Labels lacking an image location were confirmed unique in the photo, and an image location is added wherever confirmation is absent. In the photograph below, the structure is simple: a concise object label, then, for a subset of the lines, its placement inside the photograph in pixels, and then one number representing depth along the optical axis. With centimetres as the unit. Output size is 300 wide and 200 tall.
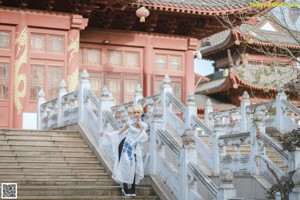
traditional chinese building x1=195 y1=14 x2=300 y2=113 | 2608
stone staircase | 948
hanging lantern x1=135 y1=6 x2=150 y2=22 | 1706
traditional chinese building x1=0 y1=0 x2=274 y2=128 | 1625
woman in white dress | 959
